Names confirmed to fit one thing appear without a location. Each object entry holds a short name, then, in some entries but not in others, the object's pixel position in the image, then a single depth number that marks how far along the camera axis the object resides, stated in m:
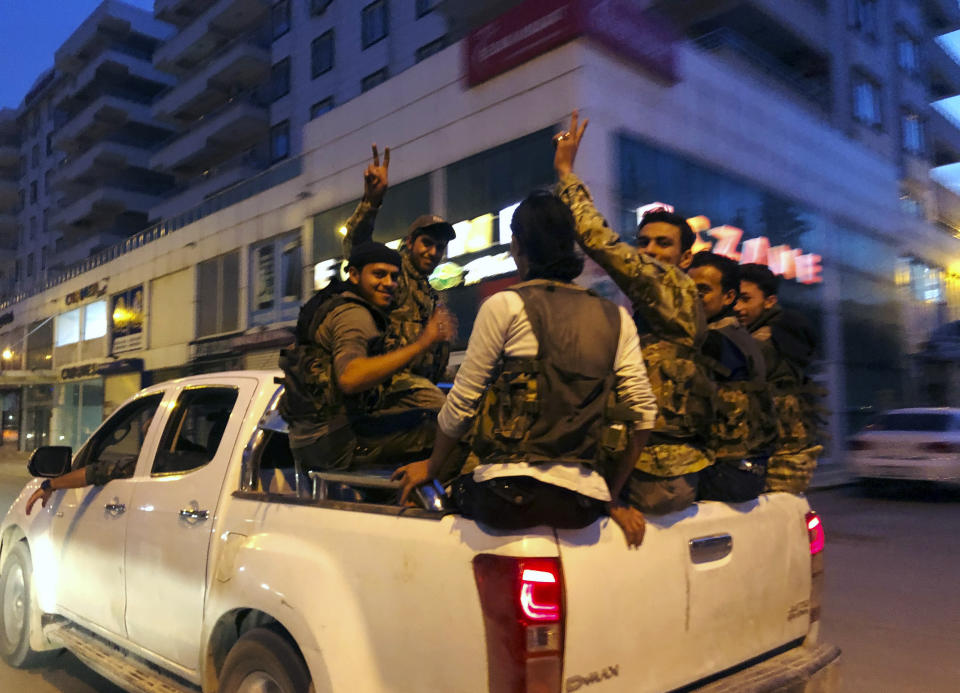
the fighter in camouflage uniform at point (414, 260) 3.55
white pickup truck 1.99
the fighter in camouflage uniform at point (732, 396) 2.67
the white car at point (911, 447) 11.84
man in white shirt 2.05
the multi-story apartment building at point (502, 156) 14.12
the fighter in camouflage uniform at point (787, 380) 3.16
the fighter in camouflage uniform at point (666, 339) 2.49
